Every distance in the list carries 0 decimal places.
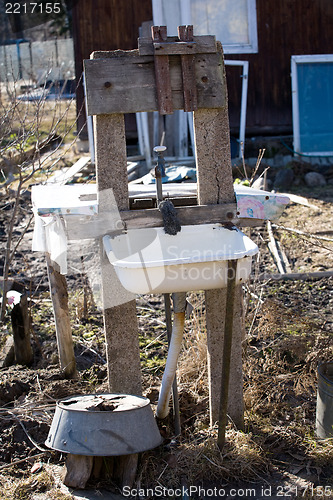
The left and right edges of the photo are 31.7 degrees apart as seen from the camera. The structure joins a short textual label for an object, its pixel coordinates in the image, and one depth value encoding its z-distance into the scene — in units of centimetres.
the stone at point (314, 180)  1030
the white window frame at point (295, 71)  1063
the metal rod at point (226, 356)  318
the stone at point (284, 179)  1016
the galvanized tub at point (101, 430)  314
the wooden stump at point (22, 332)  470
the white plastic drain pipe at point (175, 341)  344
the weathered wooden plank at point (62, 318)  442
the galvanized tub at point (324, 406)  361
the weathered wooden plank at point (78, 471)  324
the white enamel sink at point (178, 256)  298
